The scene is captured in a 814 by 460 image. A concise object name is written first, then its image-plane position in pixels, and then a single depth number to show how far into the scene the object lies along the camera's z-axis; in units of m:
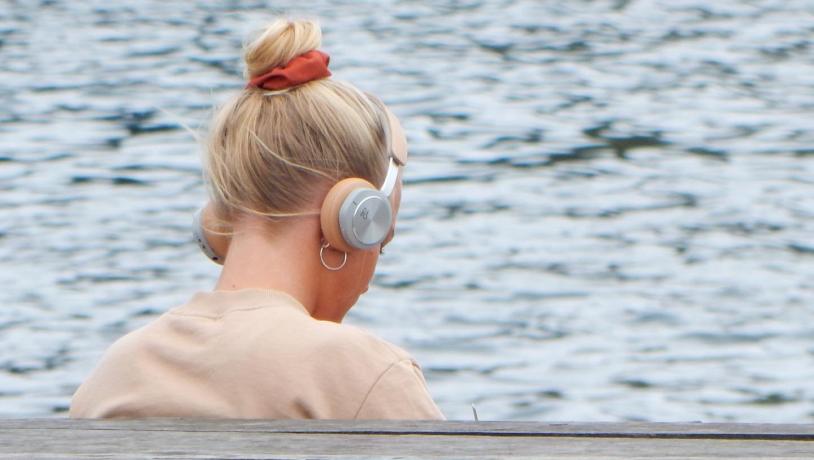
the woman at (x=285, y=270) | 8.32
